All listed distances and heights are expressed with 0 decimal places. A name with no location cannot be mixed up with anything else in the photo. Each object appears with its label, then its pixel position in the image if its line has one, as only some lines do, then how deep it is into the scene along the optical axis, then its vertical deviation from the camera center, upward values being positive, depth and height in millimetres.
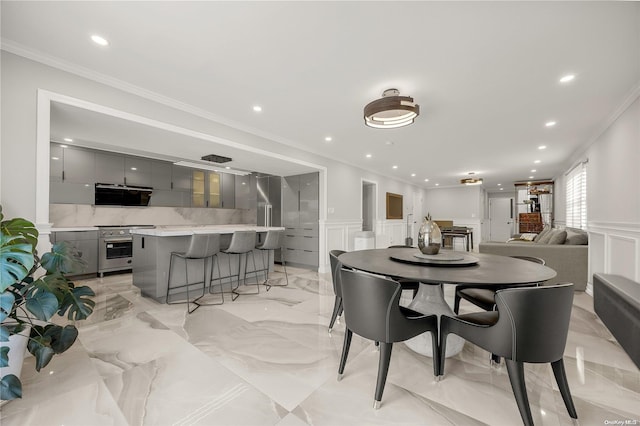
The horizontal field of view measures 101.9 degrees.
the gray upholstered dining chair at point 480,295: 2045 -693
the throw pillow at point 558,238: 4211 -393
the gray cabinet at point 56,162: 4387 +867
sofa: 3906 -606
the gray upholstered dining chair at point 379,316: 1533 -634
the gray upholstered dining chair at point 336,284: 2373 -651
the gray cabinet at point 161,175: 5516 +828
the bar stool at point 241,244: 3680 -440
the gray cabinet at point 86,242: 4414 -506
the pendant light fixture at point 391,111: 2443 +1014
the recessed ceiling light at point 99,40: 1928 +1308
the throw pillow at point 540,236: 5171 -455
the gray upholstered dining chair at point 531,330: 1340 -616
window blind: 4835 +357
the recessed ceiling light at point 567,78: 2365 +1261
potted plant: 1425 -519
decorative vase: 2365 -231
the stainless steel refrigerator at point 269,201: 6250 +304
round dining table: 1531 -391
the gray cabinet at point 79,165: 4559 +856
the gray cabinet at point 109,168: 4878 +862
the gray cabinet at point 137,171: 5184 +861
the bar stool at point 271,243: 4180 -480
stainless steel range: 4723 -663
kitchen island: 3375 -658
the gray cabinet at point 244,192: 6738 +556
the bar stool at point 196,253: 3250 -512
